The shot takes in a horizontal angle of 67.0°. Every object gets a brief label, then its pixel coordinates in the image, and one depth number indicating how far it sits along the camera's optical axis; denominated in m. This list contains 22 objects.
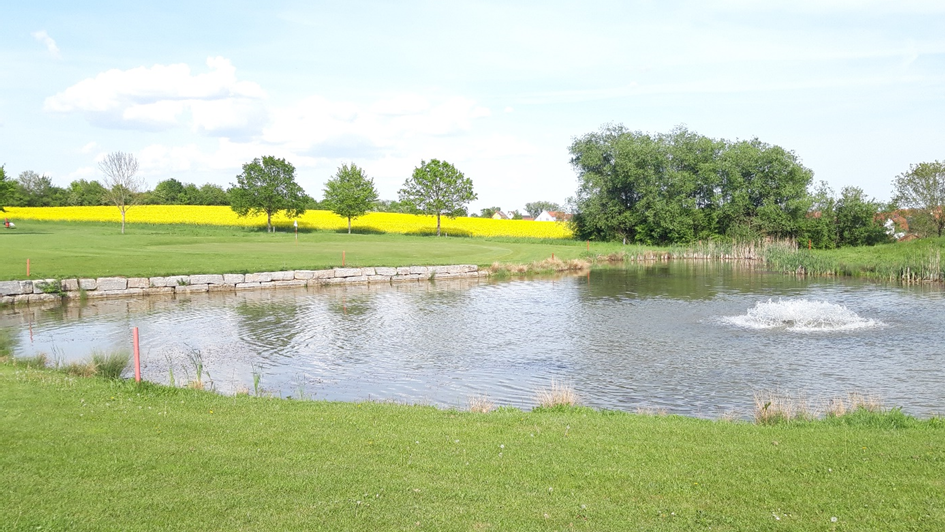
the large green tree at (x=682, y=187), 65.88
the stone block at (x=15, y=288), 27.83
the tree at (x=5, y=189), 61.66
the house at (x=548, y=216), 162.06
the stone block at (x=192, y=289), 32.09
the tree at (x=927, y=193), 61.78
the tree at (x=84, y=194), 98.69
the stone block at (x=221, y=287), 33.09
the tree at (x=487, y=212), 170.88
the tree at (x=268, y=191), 69.88
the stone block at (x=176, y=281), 32.03
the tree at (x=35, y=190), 93.94
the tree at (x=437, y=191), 77.62
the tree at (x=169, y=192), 106.94
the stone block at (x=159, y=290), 31.36
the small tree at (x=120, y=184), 63.66
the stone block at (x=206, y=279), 32.81
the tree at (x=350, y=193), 72.00
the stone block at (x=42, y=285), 28.63
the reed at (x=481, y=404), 11.40
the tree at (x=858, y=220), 65.81
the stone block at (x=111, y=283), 30.44
